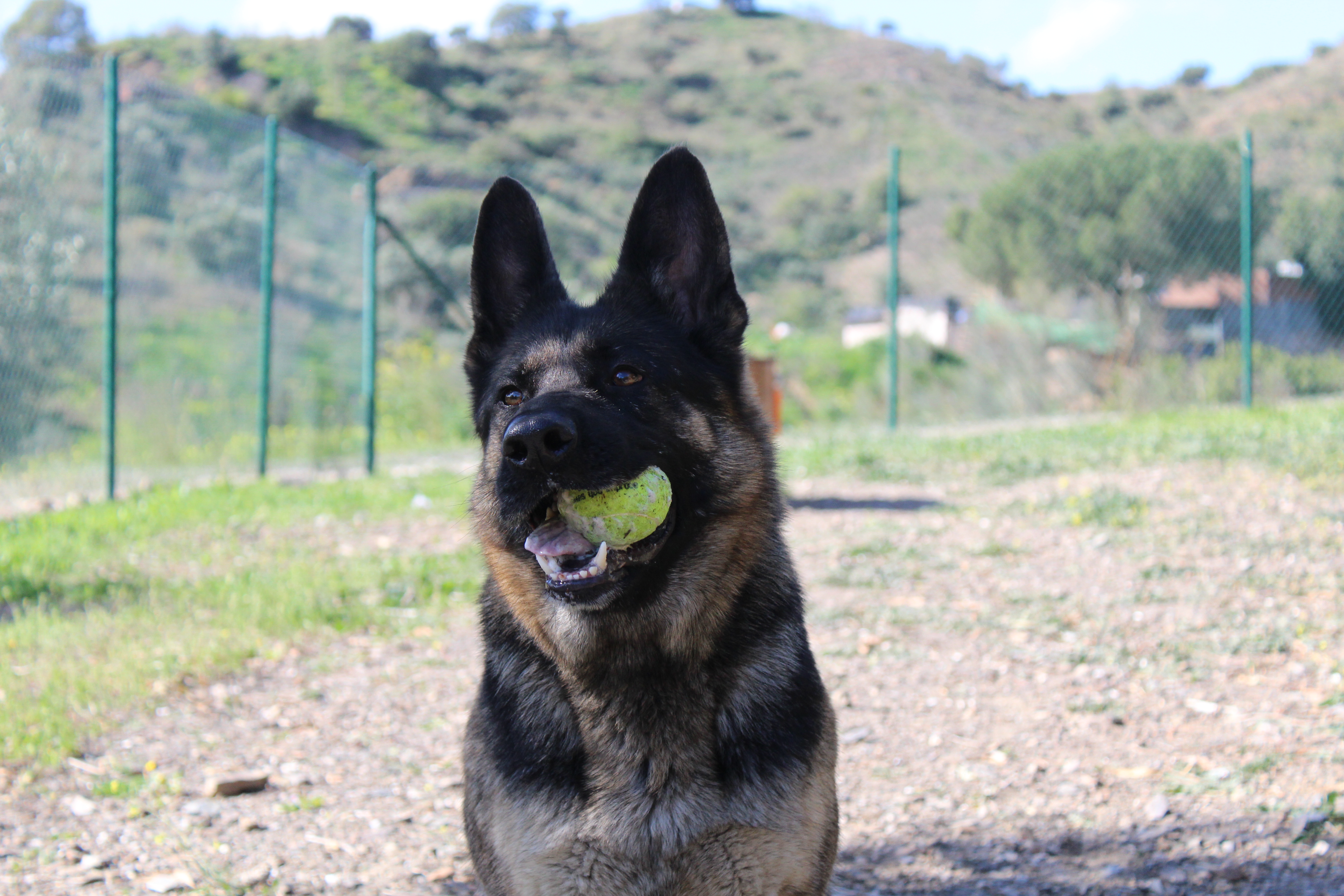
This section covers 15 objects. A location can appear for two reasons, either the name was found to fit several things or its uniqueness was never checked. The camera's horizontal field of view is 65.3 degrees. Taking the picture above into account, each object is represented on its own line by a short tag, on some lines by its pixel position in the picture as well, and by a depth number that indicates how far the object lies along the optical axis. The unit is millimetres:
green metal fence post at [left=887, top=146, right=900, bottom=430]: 12164
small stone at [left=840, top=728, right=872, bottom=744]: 4223
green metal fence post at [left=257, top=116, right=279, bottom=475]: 9633
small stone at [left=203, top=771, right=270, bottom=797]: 3822
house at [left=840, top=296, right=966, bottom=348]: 17094
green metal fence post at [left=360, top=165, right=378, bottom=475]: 11023
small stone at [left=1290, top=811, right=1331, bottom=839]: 3207
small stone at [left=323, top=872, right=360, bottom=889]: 3213
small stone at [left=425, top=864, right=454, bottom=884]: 3271
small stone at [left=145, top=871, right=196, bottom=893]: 3146
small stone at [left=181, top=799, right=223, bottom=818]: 3664
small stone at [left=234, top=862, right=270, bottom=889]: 3203
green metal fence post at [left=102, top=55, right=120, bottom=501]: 8039
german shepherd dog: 2332
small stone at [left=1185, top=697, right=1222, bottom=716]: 4211
